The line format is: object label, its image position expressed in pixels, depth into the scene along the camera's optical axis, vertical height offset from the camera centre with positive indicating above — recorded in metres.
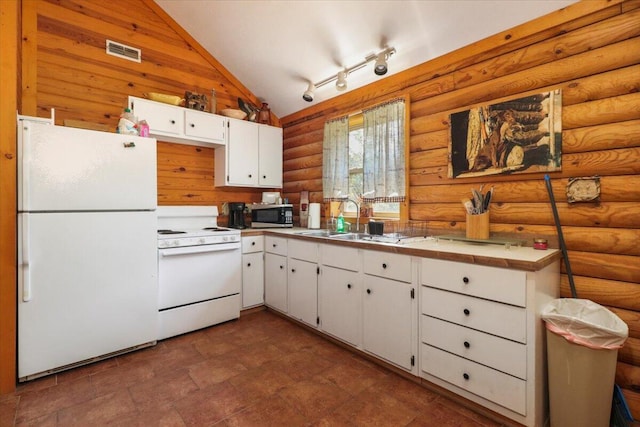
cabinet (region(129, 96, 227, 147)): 2.83 +0.90
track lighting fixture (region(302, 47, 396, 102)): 2.37 +1.27
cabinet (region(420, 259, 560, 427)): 1.48 -0.66
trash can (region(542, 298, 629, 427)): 1.37 -0.73
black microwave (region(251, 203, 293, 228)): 3.39 -0.04
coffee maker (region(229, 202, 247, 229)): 3.49 -0.02
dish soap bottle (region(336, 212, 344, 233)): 3.07 -0.12
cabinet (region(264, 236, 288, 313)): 2.99 -0.63
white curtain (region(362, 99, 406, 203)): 2.64 +0.55
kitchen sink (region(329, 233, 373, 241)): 2.61 -0.21
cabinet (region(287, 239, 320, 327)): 2.64 -0.62
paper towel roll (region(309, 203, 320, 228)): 3.33 -0.03
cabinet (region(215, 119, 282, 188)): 3.40 +0.66
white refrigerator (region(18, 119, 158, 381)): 1.94 -0.24
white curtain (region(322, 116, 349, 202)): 3.19 +0.57
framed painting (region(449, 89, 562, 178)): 1.87 +0.51
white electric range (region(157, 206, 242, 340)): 2.56 -0.58
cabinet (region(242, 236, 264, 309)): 3.11 -0.61
